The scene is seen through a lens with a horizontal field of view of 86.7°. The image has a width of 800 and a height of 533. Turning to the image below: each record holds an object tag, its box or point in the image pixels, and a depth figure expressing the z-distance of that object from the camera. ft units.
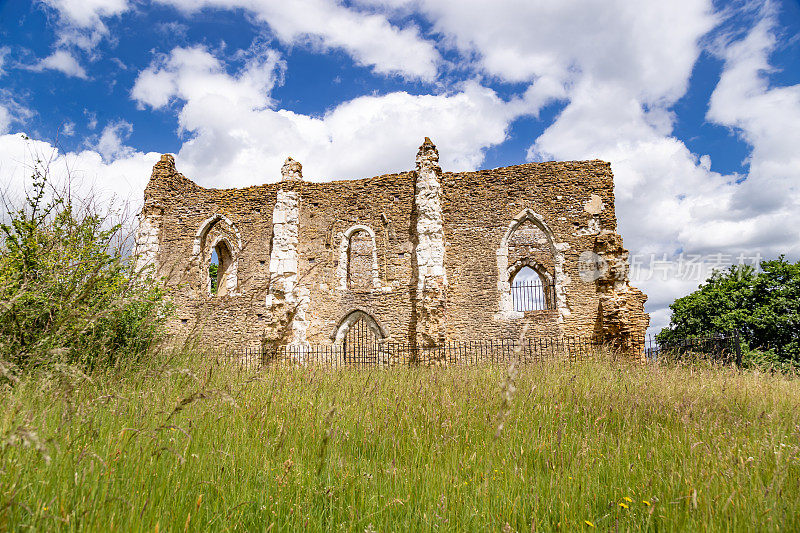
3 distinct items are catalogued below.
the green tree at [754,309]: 64.23
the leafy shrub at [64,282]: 16.16
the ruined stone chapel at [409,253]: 44.68
